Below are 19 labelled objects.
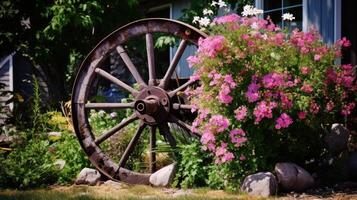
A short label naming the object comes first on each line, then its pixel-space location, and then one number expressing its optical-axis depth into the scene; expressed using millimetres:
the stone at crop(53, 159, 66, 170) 6273
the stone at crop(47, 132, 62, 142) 7167
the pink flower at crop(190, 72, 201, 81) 5379
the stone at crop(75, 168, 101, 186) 5996
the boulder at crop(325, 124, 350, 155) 5930
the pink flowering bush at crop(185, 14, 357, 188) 5023
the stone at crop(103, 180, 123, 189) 5801
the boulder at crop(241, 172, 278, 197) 4879
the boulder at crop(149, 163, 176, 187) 5566
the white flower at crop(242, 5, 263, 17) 5582
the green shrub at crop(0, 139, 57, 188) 5852
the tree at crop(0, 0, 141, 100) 8938
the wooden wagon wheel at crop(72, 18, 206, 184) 5852
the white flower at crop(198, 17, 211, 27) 5669
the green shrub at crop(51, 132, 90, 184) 6196
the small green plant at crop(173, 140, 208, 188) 5453
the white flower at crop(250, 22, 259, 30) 5355
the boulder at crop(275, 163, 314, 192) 5012
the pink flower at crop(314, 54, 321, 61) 5117
